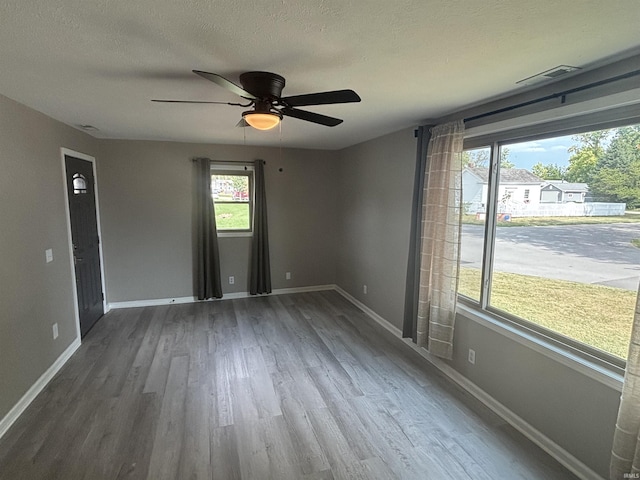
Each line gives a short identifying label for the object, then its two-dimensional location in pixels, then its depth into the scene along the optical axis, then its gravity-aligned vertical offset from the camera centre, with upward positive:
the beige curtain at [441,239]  2.87 -0.31
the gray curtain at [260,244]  5.11 -0.65
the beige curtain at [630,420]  1.62 -1.06
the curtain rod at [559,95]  1.72 +0.69
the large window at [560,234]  1.90 -0.19
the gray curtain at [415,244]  3.22 -0.40
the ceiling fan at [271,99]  1.89 +0.61
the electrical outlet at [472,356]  2.80 -1.29
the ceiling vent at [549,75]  1.88 +0.78
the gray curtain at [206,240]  4.84 -0.56
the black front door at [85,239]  3.70 -0.46
